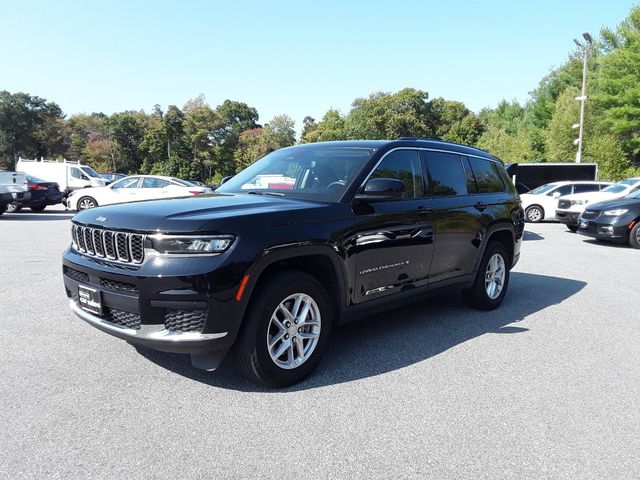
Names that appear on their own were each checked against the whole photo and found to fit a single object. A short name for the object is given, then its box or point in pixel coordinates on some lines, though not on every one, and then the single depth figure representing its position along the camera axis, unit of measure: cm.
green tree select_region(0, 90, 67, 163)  6850
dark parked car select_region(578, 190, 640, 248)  1167
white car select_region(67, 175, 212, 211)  1731
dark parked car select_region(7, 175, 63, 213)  1755
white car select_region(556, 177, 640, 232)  1554
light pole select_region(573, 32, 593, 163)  2751
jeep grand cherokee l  307
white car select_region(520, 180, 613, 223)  1816
